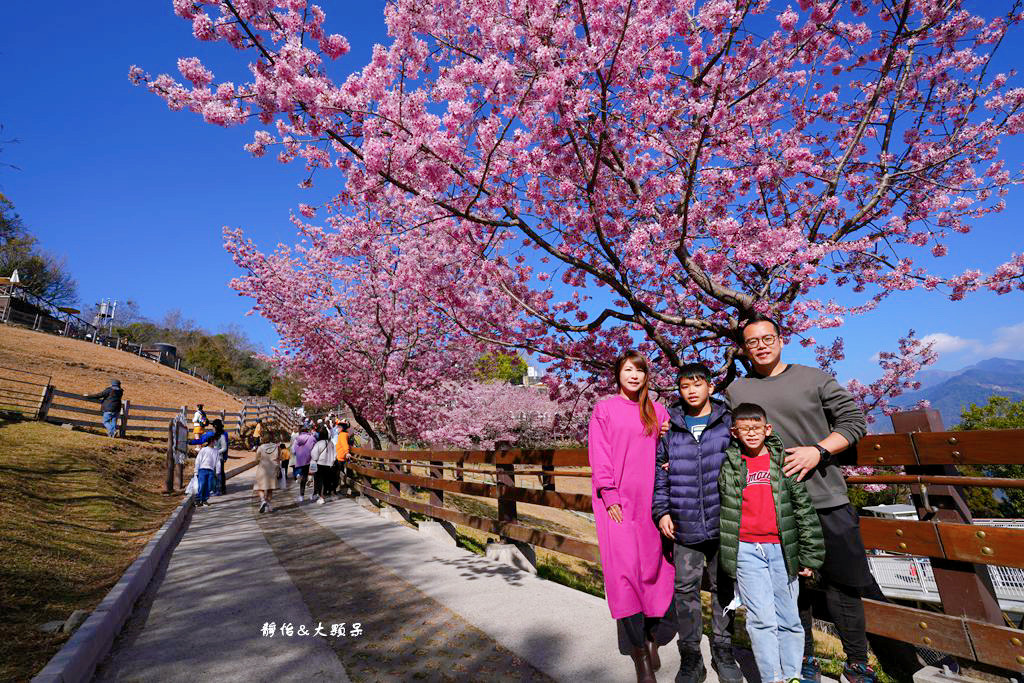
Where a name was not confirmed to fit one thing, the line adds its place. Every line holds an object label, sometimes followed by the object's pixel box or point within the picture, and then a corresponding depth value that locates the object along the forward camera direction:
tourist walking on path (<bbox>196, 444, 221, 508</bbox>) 11.48
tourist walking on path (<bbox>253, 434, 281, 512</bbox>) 10.89
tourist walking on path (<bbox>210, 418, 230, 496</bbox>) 12.16
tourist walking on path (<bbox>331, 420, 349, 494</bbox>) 12.94
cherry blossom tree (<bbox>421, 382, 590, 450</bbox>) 17.52
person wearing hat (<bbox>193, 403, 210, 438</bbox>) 14.10
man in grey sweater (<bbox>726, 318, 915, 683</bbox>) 2.68
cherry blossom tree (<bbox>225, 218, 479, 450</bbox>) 14.48
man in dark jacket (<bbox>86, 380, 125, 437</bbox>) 16.75
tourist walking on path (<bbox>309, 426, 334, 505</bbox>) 12.66
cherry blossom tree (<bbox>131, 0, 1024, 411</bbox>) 4.94
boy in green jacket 2.68
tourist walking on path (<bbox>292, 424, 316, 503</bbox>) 12.96
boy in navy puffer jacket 2.93
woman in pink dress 3.04
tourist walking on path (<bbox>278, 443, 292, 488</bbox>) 15.34
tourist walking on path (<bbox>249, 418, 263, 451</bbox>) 19.42
